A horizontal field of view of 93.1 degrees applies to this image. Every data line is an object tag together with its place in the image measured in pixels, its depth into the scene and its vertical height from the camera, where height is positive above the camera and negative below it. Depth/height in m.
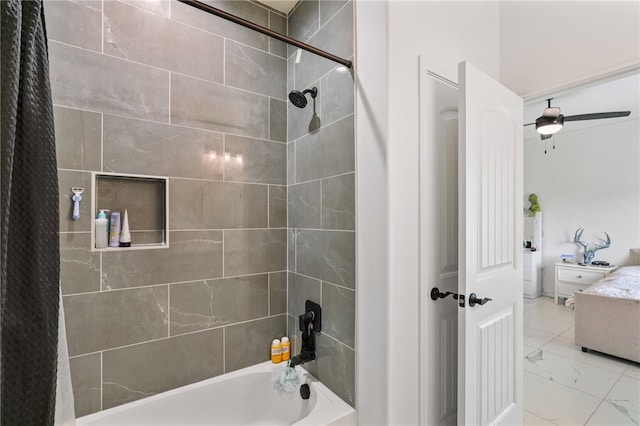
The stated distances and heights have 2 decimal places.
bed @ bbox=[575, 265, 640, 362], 2.81 -1.03
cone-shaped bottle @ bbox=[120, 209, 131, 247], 1.51 -0.10
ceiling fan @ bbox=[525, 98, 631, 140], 2.98 +0.96
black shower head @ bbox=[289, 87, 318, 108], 1.68 +0.66
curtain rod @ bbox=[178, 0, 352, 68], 1.13 +0.77
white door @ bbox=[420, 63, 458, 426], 1.43 -0.16
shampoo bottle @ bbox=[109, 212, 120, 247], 1.49 -0.08
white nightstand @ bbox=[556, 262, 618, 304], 4.45 -0.95
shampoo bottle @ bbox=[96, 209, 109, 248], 1.44 -0.07
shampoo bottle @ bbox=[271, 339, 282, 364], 1.92 -0.88
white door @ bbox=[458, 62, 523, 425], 1.33 -0.18
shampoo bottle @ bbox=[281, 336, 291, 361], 1.95 -0.87
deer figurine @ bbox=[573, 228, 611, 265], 4.72 -0.54
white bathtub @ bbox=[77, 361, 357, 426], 1.46 -1.01
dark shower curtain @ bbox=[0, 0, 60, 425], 0.52 -0.06
